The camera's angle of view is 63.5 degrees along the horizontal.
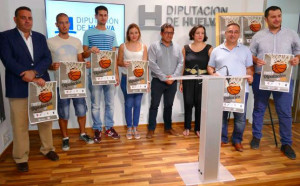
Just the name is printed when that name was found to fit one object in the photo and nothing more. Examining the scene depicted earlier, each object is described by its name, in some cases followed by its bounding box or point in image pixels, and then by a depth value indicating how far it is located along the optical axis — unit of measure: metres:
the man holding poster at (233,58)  2.92
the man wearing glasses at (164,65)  3.39
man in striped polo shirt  3.17
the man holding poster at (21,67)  2.47
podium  2.20
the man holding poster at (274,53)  2.89
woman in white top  3.29
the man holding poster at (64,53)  2.94
